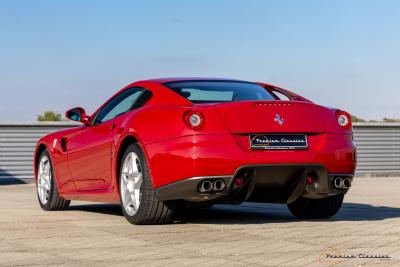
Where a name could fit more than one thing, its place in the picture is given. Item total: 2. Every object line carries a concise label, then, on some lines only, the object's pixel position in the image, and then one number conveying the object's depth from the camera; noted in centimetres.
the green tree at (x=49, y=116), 15231
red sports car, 939
